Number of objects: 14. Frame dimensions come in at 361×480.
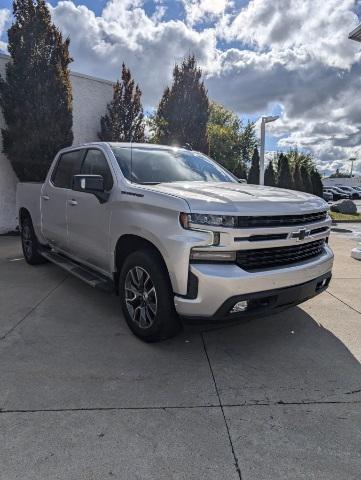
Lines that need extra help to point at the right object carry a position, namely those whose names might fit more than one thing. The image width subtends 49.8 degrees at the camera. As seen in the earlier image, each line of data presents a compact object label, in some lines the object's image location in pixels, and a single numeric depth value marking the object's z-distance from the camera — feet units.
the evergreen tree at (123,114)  40.19
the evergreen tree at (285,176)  79.56
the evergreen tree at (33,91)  32.68
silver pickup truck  9.96
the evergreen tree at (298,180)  82.28
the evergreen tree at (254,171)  78.37
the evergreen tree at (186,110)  46.09
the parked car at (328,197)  116.47
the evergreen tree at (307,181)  85.10
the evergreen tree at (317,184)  86.22
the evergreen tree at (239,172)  79.72
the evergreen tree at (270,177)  82.02
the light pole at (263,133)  53.16
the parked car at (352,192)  161.44
